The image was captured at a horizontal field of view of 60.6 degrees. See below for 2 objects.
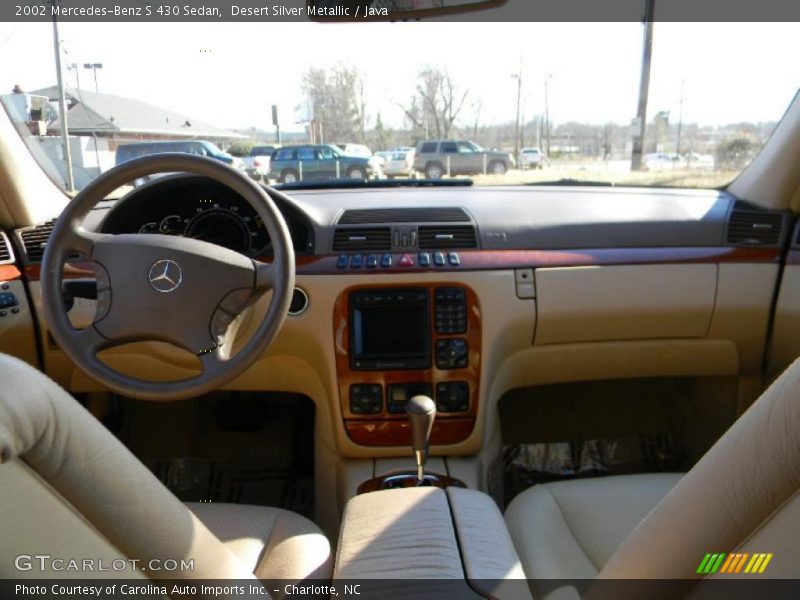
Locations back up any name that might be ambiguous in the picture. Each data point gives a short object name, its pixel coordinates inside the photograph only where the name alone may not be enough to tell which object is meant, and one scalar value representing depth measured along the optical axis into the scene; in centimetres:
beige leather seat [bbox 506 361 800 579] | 75
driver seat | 77
